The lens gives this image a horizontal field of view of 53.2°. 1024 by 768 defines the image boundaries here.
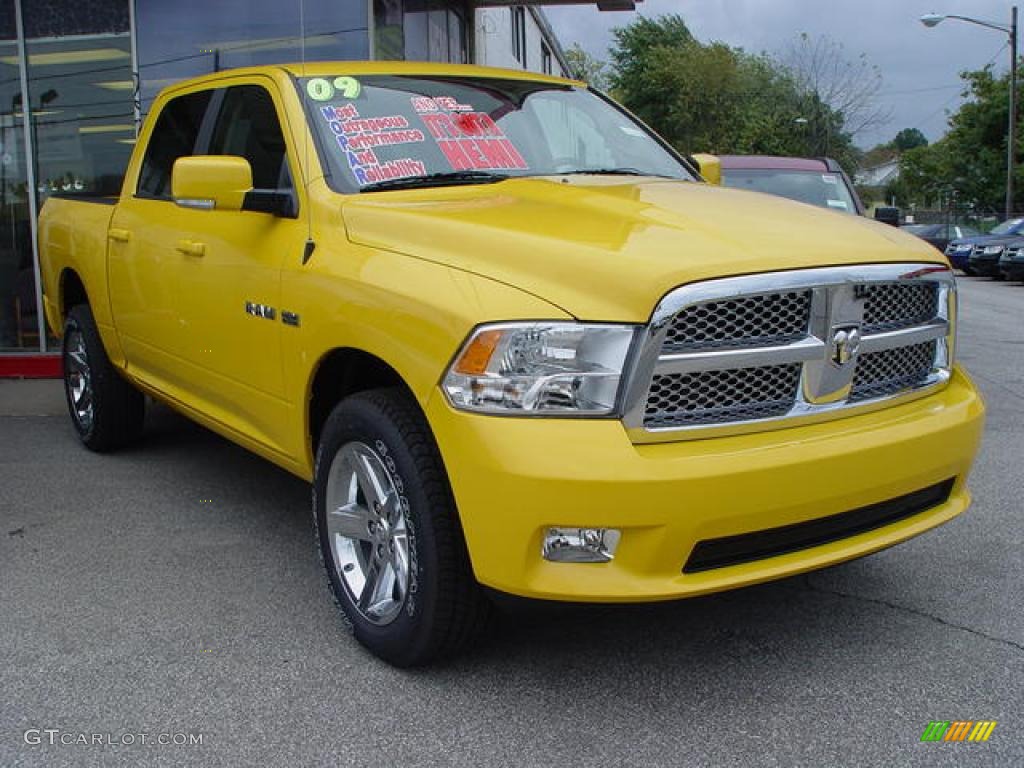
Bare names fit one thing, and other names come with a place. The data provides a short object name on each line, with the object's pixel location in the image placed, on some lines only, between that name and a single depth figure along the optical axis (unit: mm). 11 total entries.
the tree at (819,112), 47312
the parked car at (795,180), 9492
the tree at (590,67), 65375
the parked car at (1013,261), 21109
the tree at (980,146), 41406
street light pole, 33969
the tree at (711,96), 48281
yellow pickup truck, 2574
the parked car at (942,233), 28797
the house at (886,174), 96250
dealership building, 8977
